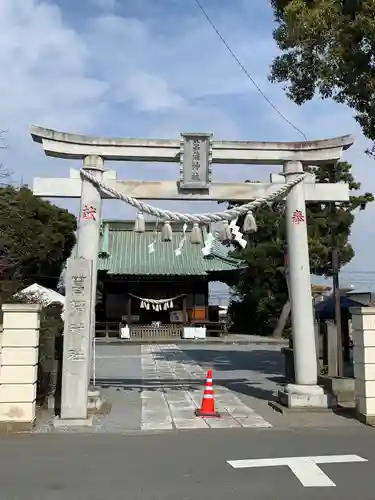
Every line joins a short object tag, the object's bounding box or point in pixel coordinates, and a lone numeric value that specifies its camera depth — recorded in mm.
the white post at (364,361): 9336
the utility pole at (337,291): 12711
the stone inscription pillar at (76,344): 9281
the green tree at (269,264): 30266
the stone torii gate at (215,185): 10242
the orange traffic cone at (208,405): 9977
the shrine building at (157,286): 32500
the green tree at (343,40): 10548
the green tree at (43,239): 30028
